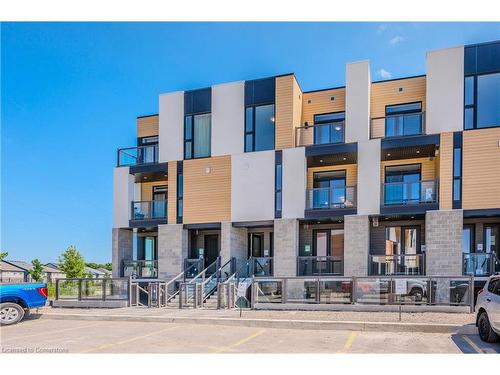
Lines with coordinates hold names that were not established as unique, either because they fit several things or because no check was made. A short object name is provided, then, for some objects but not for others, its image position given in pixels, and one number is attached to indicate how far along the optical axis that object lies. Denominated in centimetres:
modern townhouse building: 1725
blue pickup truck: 1262
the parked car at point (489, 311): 847
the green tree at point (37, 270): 4641
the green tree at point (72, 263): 4107
